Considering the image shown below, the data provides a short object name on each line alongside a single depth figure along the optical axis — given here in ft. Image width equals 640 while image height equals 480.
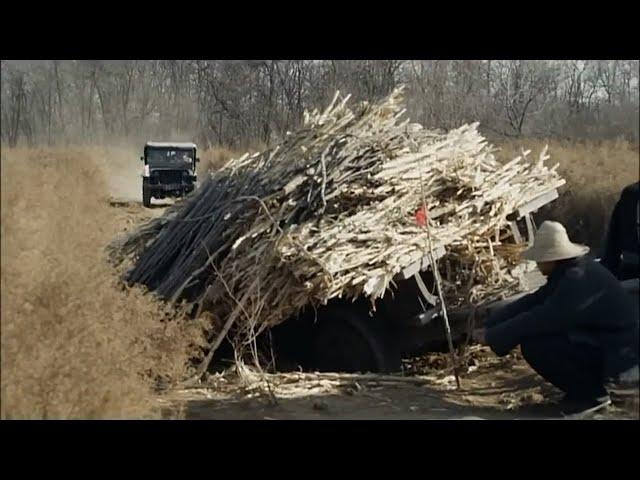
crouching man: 18.38
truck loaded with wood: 22.97
